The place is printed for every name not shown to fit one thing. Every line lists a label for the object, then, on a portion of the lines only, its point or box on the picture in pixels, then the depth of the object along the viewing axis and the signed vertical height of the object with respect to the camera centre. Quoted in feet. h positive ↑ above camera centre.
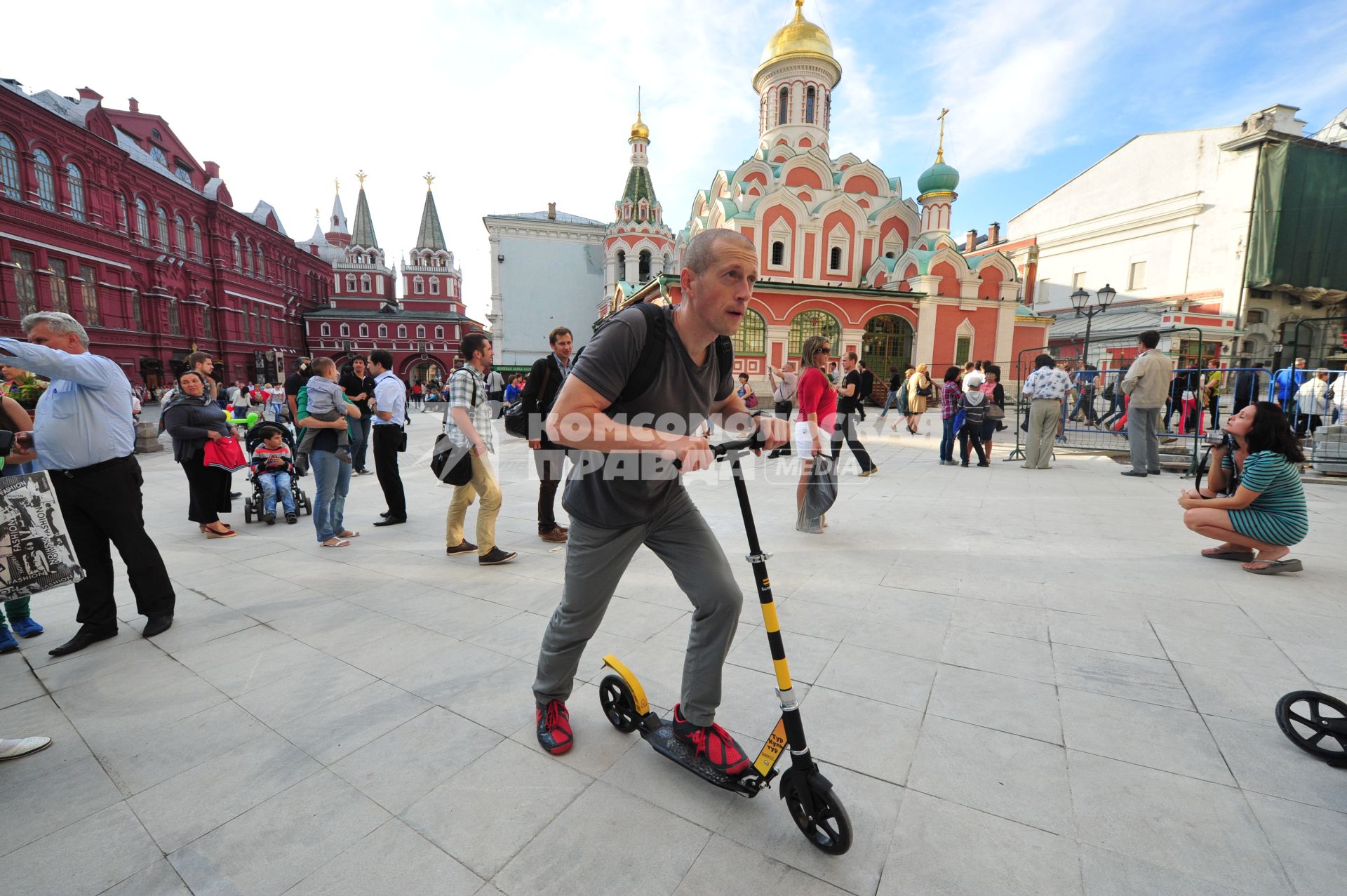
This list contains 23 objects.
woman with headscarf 18.16 -2.06
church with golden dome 85.66 +22.88
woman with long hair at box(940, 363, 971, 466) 31.78 -0.81
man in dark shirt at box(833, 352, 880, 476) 27.55 -1.39
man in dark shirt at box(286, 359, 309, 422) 27.20 -0.02
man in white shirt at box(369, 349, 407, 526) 19.03 -1.84
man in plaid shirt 14.94 -1.50
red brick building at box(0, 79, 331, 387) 79.15 +23.85
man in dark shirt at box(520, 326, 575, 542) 15.38 -0.74
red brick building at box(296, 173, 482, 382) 175.32 +27.82
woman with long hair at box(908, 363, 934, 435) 40.93 +0.10
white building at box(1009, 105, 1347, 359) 84.58 +29.37
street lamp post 46.37 +8.44
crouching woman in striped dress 12.84 -2.28
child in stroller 20.54 -3.51
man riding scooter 5.92 -0.84
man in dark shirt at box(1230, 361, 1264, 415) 33.96 +0.68
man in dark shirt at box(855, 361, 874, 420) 35.65 +0.54
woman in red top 17.62 -0.35
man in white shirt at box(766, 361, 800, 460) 41.86 -0.25
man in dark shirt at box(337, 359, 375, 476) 26.89 -0.65
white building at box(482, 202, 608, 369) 151.12 +28.96
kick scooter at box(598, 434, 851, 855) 5.62 -4.09
